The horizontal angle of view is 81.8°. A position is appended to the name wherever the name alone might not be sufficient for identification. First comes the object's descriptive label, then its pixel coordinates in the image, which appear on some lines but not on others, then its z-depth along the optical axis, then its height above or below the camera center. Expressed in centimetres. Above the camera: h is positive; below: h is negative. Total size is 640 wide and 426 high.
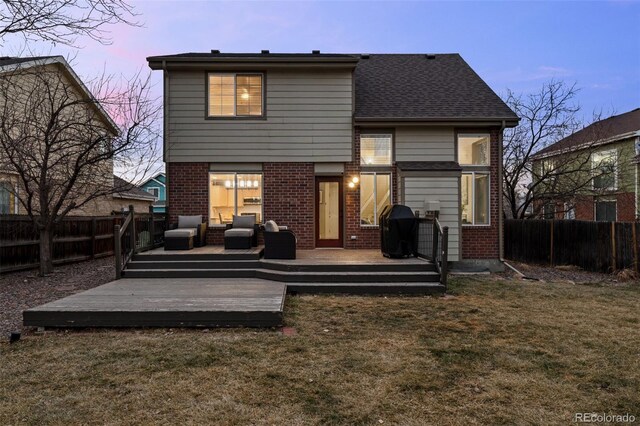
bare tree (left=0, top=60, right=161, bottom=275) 806 +169
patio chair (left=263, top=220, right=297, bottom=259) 805 -64
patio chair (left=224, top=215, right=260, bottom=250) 862 -52
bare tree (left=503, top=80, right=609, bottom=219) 1395 +245
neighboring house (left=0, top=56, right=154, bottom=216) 935 +140
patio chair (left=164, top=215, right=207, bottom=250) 866 -43
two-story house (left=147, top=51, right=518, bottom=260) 987 +176
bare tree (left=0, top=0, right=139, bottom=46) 483 +266
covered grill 828 -38
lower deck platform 495 -129
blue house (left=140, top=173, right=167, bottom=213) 3694 +294
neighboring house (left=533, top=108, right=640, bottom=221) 1434 +207
